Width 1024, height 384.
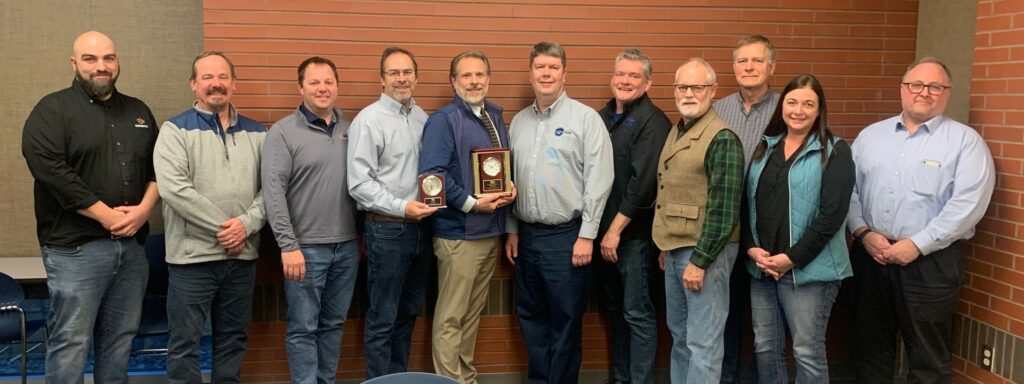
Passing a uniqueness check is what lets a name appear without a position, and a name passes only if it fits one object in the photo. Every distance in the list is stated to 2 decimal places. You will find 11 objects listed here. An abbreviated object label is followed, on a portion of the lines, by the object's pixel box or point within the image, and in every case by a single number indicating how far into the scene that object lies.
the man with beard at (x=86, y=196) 3.85
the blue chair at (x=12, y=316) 4.10
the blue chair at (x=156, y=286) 4.58
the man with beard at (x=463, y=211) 4.23
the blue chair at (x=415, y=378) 2.25
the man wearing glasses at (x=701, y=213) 3.80
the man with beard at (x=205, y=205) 3.97
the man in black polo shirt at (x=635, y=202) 4.27
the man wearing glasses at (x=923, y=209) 3.96
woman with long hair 3.76
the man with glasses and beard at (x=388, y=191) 4.13
